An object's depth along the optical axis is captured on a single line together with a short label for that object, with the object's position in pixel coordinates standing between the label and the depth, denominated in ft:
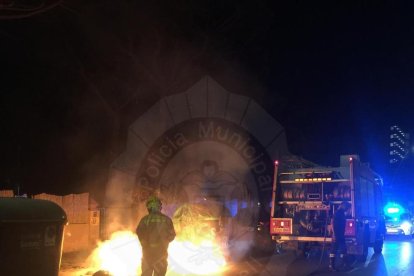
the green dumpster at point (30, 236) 19.66
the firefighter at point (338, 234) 37.83
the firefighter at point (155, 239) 24.67
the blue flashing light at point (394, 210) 83.44
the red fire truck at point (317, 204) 41.70
